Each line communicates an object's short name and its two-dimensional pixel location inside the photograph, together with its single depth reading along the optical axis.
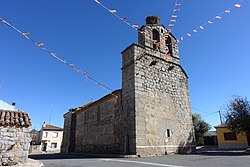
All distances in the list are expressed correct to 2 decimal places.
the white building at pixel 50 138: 34.84
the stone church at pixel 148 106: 9.42
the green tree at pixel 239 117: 16.45
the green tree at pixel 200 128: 27.59
